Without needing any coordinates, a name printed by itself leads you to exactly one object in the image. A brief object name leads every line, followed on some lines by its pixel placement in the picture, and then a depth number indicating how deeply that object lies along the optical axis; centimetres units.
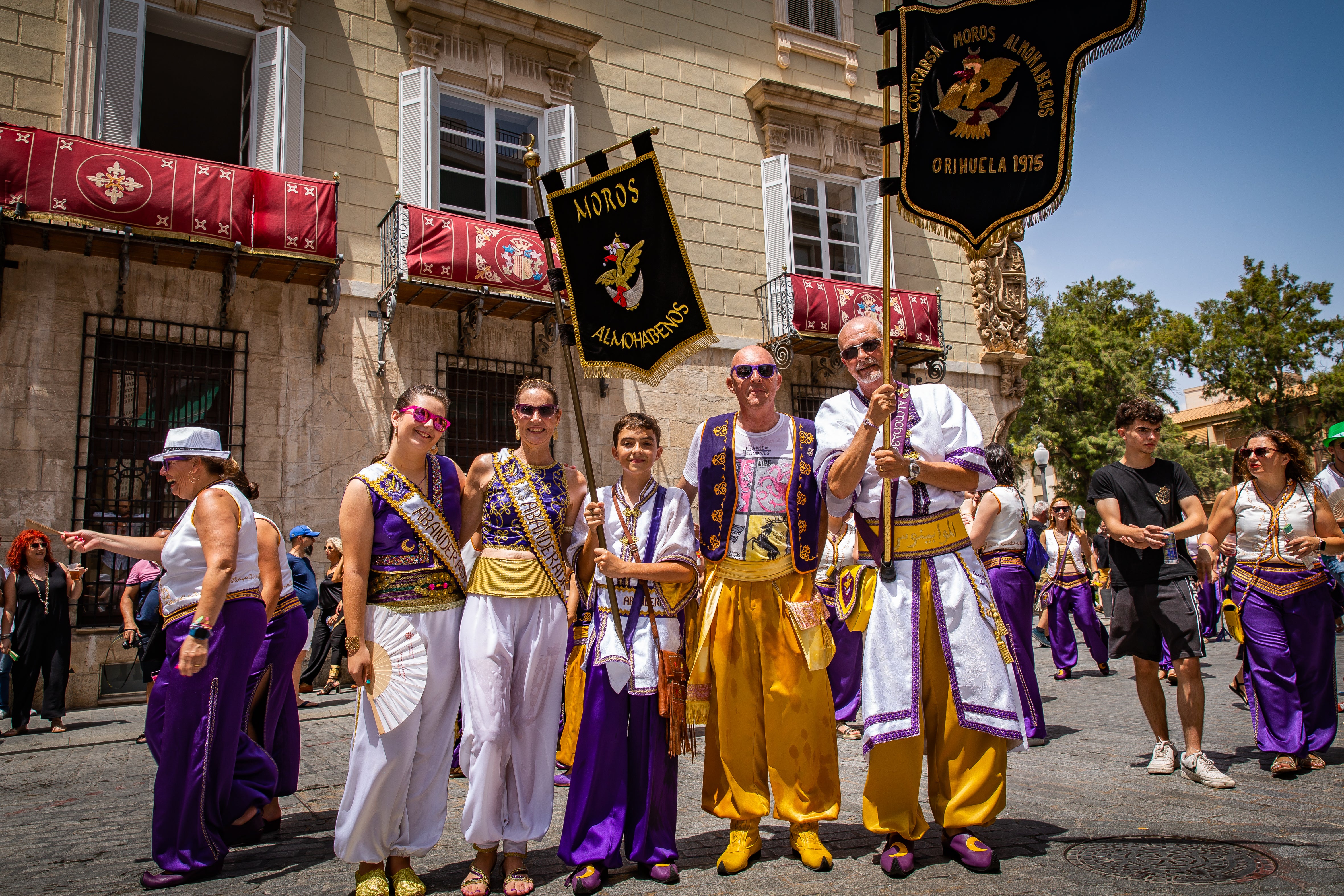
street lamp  1941
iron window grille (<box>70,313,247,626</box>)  976
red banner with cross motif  904
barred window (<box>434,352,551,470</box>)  1202
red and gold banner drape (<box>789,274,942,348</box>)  1414
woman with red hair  815
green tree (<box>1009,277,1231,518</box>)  2891
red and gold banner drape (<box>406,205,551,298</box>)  1106
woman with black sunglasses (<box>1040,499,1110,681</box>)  951
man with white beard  346
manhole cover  313
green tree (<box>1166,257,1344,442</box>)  2902
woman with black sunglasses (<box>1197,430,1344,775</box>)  504
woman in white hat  371
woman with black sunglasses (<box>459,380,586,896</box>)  341
